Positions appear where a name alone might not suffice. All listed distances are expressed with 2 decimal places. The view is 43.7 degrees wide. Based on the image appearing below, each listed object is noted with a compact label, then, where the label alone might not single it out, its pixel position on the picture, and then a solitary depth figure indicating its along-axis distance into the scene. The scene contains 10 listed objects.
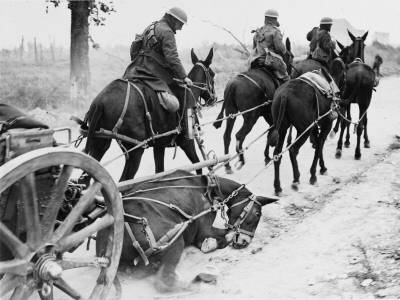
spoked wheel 3.35
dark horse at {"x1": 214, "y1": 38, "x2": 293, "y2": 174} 9.41
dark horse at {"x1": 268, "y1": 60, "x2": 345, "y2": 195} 8.06
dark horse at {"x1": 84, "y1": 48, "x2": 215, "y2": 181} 6.48
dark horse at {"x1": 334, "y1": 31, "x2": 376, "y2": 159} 10.73
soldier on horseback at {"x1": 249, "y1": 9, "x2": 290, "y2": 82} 9.64
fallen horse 4.77
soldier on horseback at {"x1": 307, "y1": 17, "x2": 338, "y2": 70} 9.51
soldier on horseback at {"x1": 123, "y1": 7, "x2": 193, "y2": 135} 7.05
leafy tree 15.87
